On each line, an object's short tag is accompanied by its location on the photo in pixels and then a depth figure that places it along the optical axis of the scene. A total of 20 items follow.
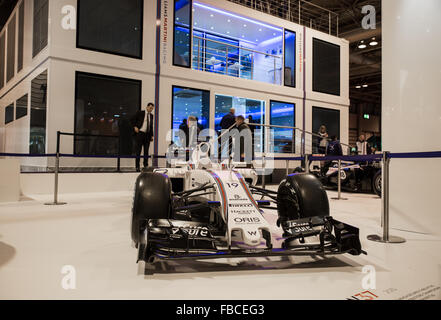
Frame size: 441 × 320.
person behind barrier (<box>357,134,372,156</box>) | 10.58
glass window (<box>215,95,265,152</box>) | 11.60
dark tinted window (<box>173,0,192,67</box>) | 9.56
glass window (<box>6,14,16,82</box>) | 11.92
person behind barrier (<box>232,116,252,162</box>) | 6.14
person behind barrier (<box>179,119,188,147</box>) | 8.52
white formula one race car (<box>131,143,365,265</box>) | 2.22
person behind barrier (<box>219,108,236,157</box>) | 8.12
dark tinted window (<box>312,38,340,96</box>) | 13.05
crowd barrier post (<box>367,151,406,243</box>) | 3.40
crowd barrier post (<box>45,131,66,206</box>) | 5.43
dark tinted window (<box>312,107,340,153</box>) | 12.89
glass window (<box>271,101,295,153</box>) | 11.88
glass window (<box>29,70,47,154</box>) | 8.02
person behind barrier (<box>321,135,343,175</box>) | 8.38
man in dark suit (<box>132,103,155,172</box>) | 7.87
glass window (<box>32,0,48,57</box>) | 8.34
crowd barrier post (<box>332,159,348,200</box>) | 6.94
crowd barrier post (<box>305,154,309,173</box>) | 4.57
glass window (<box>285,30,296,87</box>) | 12.27
